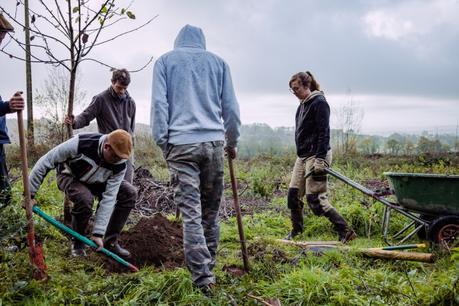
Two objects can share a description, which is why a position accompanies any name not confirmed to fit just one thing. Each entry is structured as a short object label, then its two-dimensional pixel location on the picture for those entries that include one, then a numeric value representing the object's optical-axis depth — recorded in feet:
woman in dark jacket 16.42
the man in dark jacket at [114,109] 16.80
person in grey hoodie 10.84
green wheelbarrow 14.55
